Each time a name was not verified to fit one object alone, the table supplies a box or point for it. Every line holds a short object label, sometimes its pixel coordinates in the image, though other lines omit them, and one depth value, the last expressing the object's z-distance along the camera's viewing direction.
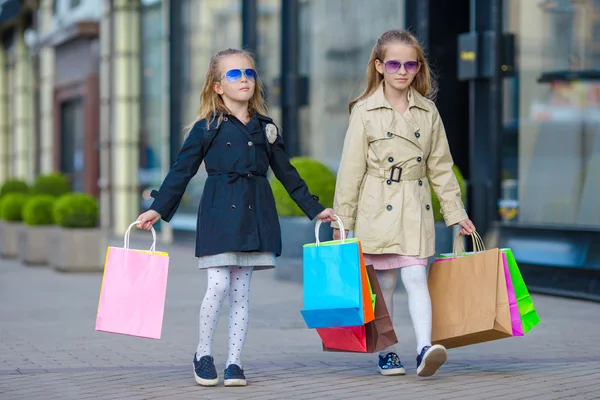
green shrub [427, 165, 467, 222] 9.66
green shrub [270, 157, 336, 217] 11.12
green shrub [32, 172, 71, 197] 16.45
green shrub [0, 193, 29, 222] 16.91
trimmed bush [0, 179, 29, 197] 18.19
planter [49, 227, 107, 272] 13.74
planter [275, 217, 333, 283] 11.58
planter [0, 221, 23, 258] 16.98
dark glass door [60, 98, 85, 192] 27.28
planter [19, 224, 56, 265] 15.30
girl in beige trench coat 5.82
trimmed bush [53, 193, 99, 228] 13.88
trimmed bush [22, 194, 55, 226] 15.36
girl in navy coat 5.62
